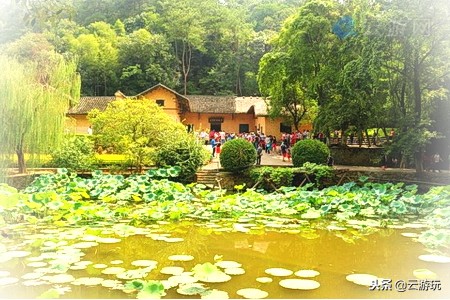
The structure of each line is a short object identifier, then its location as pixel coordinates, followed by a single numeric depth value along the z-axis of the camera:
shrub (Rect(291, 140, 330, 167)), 15.53
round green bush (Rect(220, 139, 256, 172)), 15.50
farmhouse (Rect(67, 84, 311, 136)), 30.99
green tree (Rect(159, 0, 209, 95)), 43.84
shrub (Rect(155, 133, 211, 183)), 15.31
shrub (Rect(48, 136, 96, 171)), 15.57
